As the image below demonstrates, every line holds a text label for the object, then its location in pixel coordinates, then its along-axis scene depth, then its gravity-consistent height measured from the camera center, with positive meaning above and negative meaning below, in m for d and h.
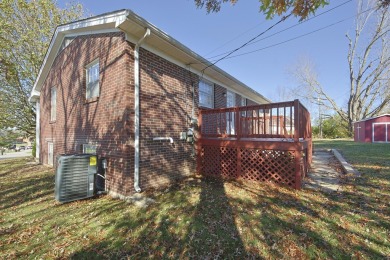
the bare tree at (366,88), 27.28 +6.40
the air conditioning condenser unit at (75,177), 4.59 -1.08
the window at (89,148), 6.01 -0.53
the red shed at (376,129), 19.62 +0.25
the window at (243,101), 11.81 +1.80
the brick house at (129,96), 4.91 +1.07
